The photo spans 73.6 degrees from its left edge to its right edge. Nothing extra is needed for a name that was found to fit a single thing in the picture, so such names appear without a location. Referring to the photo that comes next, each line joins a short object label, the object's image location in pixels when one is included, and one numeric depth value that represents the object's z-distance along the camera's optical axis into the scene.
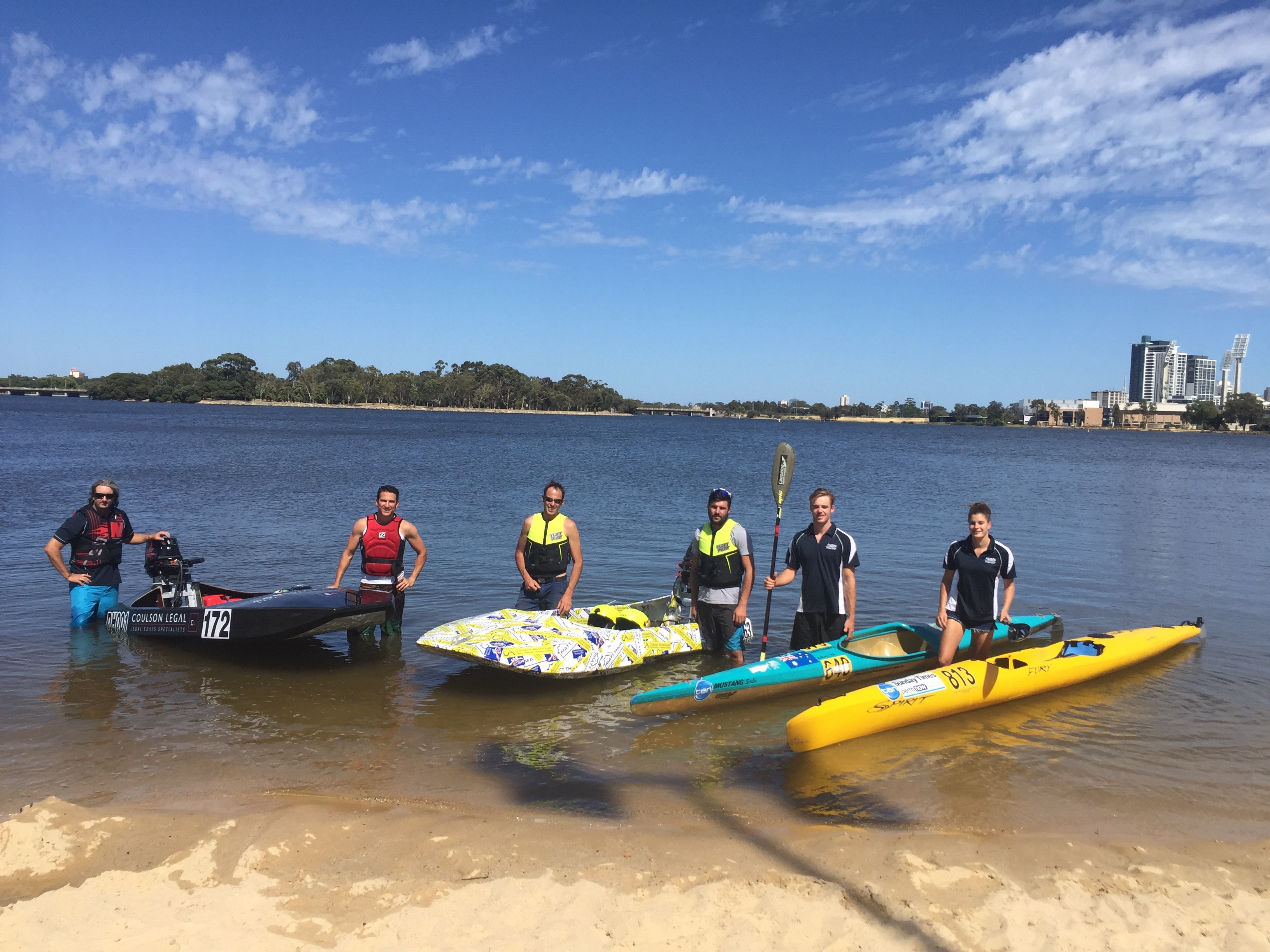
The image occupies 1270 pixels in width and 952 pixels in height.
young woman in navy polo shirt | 7.59
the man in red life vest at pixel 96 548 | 9.20
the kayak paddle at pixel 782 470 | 9.45
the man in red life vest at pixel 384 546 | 9.08
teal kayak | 7.72
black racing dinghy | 8.83
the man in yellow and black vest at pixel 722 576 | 8.23
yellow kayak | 6.96
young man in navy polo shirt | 7.90
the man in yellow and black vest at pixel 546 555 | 8.88
